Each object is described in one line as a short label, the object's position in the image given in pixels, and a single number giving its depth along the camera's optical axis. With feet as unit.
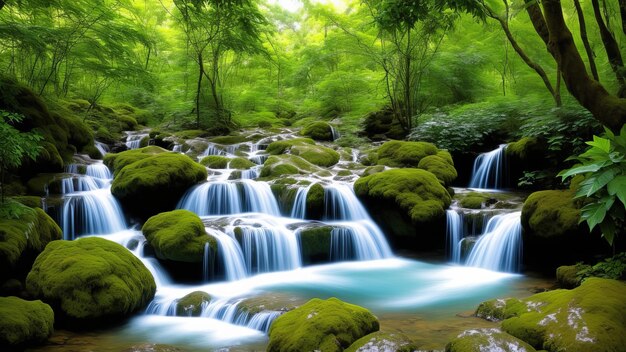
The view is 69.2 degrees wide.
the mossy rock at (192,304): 19.94
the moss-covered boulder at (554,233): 22.41
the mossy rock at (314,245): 28.58
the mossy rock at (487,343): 12.16
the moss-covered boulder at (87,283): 17.83
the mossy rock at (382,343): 13.12
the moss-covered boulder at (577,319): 12.51
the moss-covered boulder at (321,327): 13.55
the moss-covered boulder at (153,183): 30.91
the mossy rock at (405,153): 39.19
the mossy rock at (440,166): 35.22
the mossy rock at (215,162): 42.20
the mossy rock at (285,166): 38.70
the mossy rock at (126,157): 36.63
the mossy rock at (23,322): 14.93
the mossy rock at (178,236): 23.98
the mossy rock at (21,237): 18.56
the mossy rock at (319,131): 55.31
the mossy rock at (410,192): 29.60
